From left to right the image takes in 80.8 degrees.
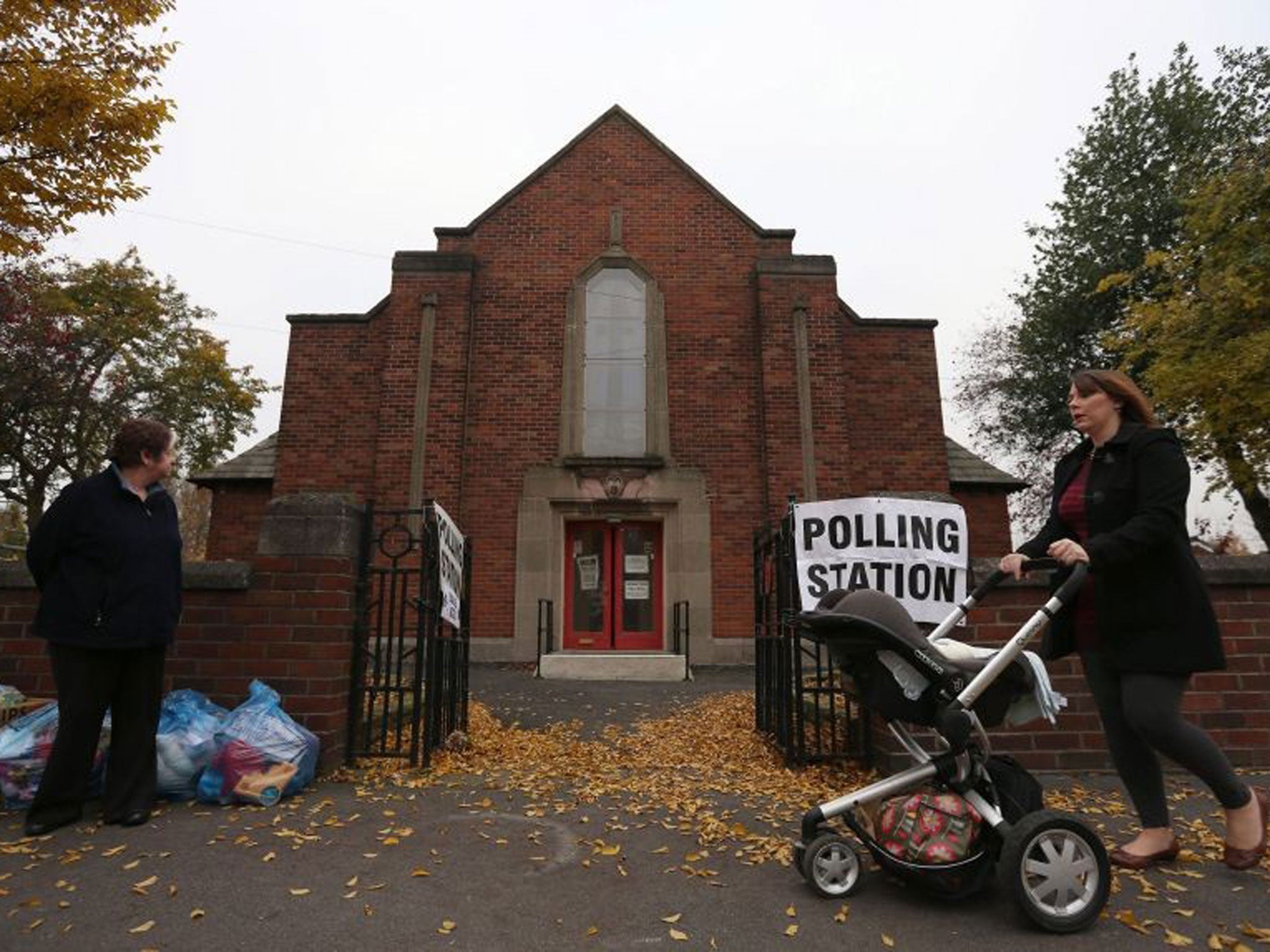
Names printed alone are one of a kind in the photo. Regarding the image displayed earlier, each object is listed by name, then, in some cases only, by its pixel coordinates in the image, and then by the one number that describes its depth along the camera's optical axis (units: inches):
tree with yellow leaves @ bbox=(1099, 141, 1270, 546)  463.8
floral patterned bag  99.9
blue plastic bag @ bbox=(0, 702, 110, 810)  141.2
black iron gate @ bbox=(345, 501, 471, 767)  181.5
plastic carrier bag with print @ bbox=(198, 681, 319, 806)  149.2
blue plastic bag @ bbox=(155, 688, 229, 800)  150.6
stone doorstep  398.3
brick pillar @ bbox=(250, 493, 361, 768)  168.7
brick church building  454.9
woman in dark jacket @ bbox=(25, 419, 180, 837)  136.8
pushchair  94.9
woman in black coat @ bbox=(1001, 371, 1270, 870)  108.7
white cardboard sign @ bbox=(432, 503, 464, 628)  196.5
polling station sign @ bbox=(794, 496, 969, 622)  174.7
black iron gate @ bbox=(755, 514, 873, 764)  186.4
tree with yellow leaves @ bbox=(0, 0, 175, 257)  299.4
